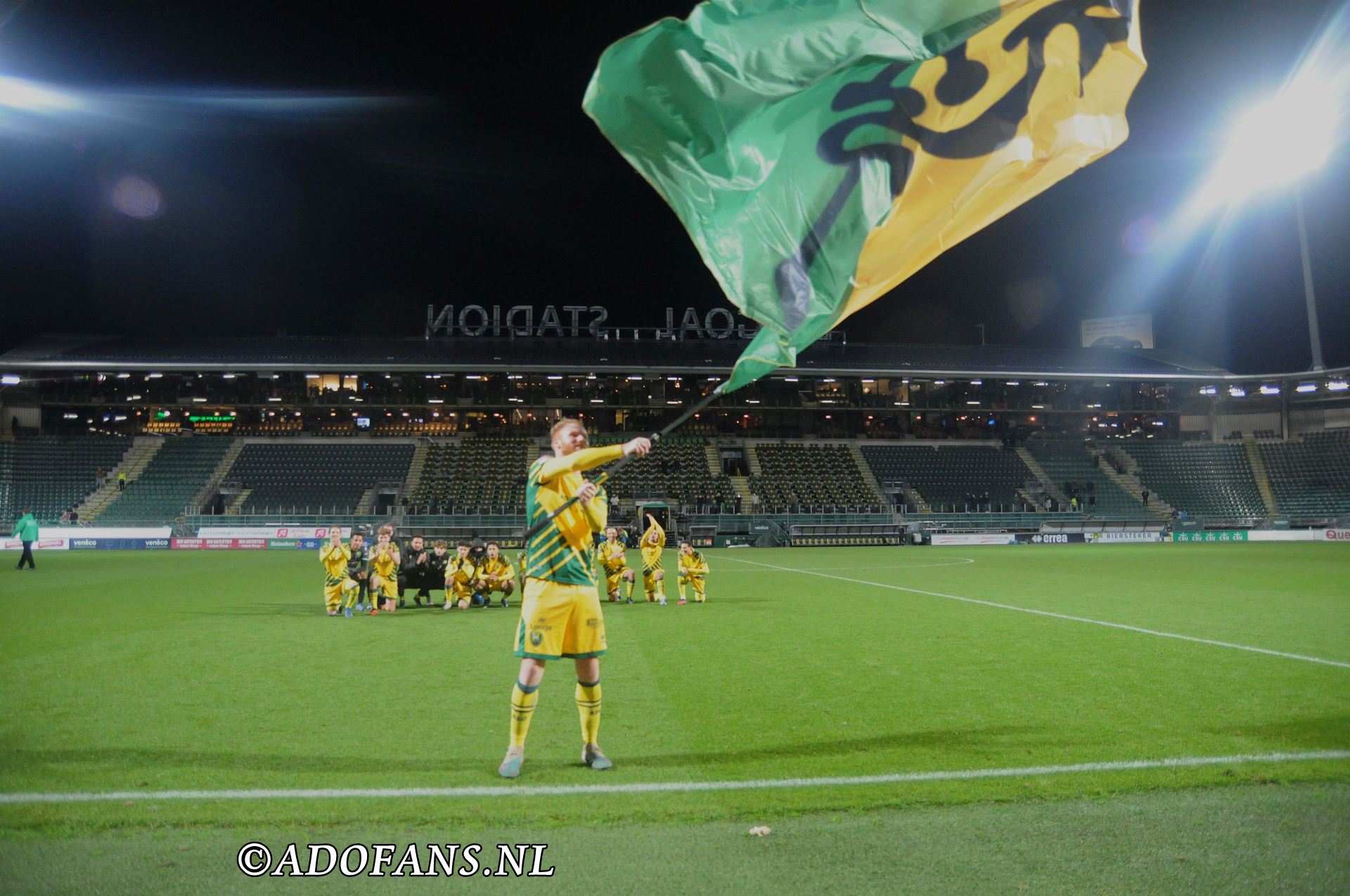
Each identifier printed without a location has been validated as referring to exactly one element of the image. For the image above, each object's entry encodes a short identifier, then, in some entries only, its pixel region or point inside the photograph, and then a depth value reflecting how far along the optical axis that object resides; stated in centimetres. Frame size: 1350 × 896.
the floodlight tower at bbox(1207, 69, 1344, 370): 3203
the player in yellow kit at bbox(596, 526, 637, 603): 1802
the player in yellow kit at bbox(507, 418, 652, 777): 585
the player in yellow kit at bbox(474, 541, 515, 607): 1817
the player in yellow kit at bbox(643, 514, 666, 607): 1841
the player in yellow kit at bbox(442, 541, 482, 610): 1780
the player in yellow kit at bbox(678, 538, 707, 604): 1786
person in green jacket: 2725
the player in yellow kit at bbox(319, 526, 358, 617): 1593
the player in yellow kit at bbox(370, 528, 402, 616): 1700
